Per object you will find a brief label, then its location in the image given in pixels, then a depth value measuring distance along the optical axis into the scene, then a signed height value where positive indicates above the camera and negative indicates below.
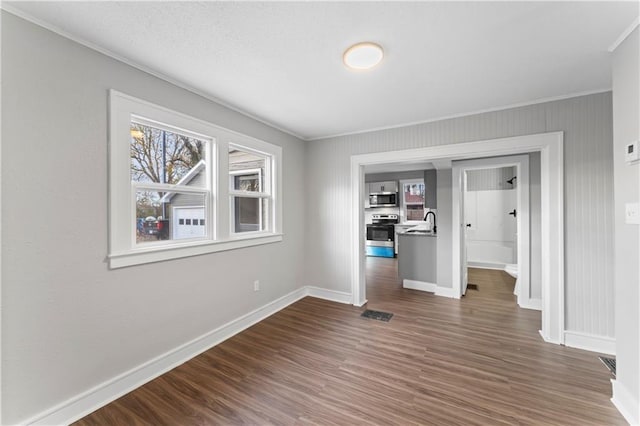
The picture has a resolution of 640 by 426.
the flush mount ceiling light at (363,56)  1.82 +1.15
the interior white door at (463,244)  4.15 -0.54
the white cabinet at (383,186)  7.79 +0.77
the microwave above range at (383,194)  7.75 +0.55
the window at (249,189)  3.12 +0.31
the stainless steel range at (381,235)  7.55 -0.70
